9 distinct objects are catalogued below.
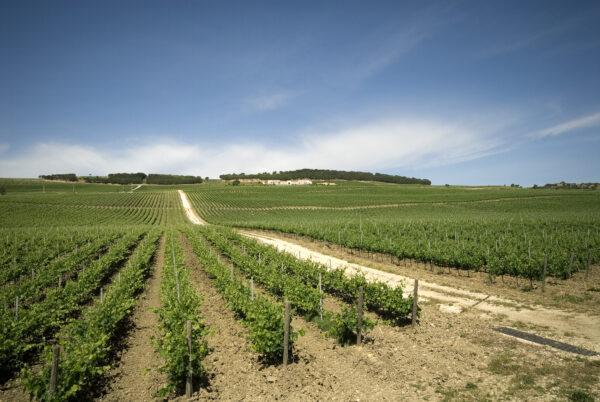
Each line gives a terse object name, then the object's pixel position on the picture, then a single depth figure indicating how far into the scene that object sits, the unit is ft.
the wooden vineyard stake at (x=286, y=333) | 25.00
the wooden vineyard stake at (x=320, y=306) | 34.34
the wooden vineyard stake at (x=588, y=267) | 52.21
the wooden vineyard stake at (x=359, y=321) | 29.01
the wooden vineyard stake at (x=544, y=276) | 47.55
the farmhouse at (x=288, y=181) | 520.83
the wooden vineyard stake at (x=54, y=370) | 17.83
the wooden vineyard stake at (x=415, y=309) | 32.80
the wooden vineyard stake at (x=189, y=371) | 21.37
